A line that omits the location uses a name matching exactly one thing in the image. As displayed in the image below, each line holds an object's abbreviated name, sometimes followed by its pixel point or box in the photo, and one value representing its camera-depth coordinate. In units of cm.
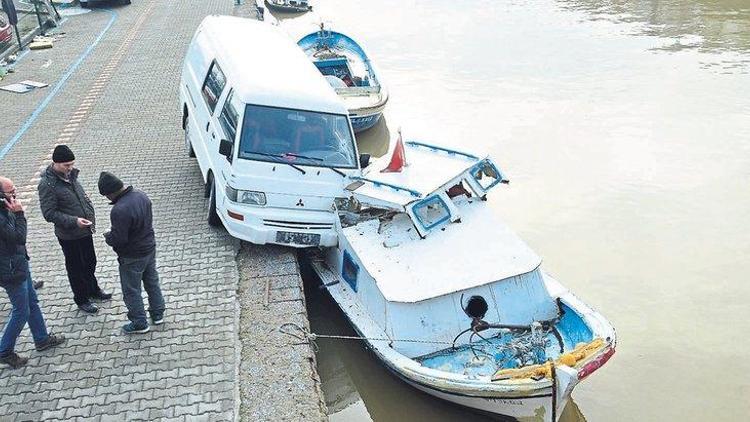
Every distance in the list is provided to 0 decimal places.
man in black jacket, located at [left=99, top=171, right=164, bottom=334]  643
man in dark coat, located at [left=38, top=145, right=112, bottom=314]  674
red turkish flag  872
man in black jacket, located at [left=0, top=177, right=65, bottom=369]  605
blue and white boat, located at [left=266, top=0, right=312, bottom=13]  2728
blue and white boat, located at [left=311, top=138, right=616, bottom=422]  667
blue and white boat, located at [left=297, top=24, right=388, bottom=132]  1420
